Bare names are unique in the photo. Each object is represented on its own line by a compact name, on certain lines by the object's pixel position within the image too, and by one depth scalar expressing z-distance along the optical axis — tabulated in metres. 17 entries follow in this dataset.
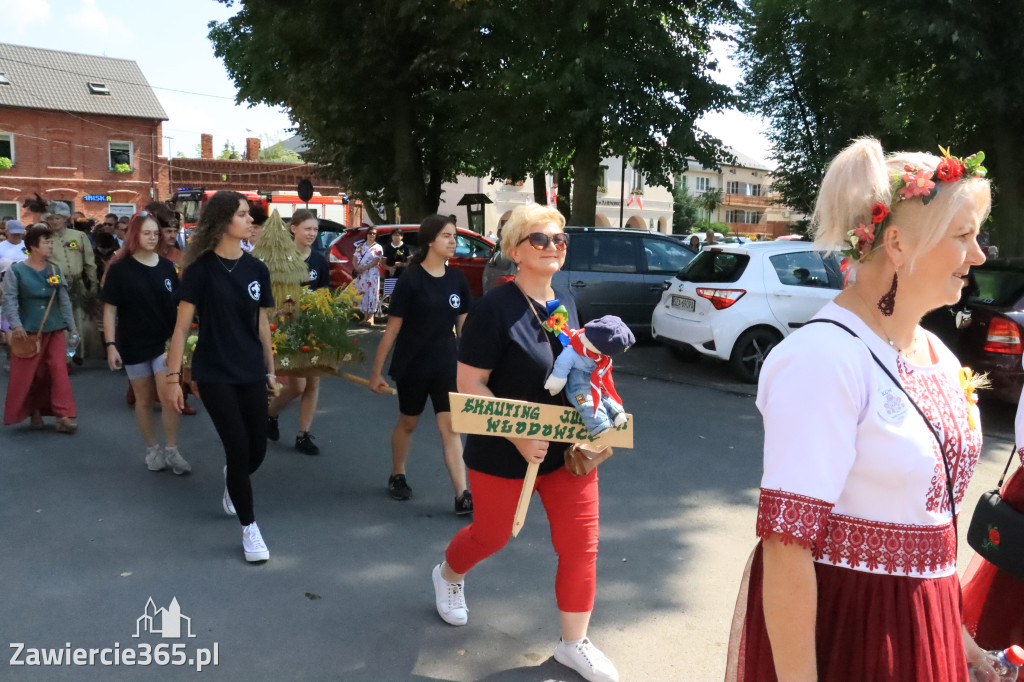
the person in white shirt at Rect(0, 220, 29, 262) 12.23
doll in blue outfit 3.26
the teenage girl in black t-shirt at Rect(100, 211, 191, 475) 6.48
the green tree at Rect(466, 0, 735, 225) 13.89
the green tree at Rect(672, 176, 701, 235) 65.44
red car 16.23
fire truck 27.47
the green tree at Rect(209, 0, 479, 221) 17.00
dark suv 12.46
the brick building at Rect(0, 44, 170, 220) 44.62
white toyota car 10.09
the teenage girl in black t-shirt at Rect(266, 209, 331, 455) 7.11
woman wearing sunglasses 3.51
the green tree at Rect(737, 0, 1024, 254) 10.66
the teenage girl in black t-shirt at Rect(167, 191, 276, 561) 4.76
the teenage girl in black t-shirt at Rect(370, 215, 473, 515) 5.45
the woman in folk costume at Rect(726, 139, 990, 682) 1.72
